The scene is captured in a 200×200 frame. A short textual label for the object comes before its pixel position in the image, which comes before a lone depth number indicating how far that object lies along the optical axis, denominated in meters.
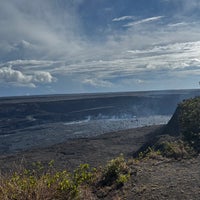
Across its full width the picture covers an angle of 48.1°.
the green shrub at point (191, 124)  10.21
